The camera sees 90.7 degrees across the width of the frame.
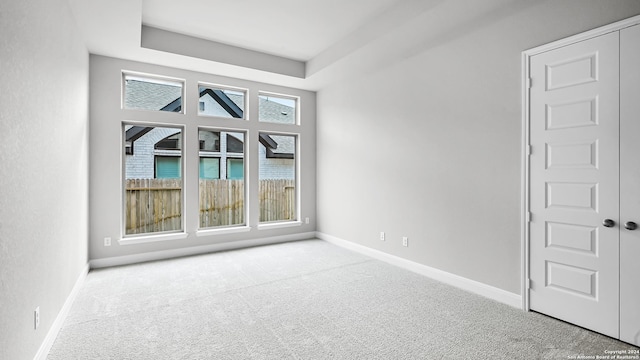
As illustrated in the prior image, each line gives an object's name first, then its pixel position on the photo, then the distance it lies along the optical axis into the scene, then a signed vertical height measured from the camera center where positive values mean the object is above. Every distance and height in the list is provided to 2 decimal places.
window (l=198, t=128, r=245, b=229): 5.12 +0.00
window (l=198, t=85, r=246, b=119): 5.05 +1.26
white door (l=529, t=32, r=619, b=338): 2.41 -0.04
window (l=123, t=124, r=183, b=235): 4.61 -0.01
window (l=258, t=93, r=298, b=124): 5.62 +1.26
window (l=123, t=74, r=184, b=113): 4.51 +1.26
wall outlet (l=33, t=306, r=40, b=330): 2.04 -0.91
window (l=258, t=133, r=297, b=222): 5.68 +0.02
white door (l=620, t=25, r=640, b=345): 2.28 -0.03
